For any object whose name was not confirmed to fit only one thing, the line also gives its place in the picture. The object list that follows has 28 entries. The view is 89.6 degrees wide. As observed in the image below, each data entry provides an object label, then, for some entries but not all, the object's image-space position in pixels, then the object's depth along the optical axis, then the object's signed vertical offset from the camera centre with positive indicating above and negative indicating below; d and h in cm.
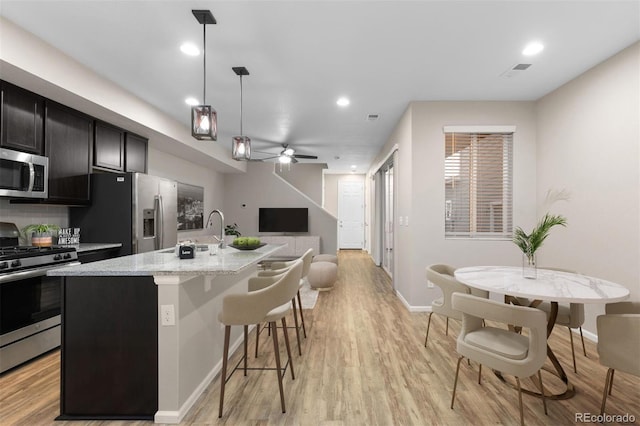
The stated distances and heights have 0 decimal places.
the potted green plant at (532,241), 243 -21
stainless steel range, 251 -71
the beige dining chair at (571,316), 259 -82
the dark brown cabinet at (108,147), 376 +80
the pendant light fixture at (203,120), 249 +72
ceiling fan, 623 +119
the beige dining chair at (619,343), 182 -75
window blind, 427 +45
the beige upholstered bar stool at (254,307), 203 -60
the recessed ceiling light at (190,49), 282 +147
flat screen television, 838 -15
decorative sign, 336 -25
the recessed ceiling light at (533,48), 282 +149
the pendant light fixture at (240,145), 335 +71
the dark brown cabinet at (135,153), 429 +83
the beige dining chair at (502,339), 179 -80
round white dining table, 198 -50
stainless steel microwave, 268 +33
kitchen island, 198 -82
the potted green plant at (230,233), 765 -47
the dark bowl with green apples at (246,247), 302 -32
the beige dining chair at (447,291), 275 -68
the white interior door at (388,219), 647 -11
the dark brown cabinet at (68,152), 316 +63
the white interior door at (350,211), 1120 +9
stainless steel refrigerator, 368 +0
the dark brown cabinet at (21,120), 269 +82
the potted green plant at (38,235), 314 -22
